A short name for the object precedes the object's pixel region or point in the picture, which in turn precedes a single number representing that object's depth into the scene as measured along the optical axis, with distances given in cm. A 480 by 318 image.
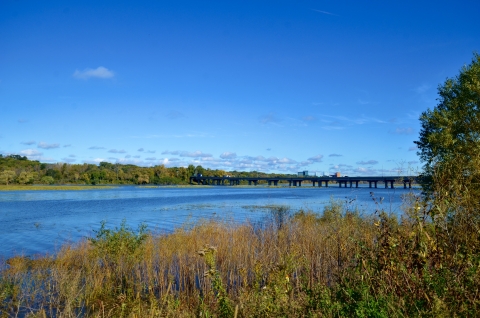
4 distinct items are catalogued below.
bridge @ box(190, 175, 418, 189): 13625
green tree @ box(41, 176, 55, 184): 12684
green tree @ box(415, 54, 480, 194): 2089
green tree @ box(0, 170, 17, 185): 10400
